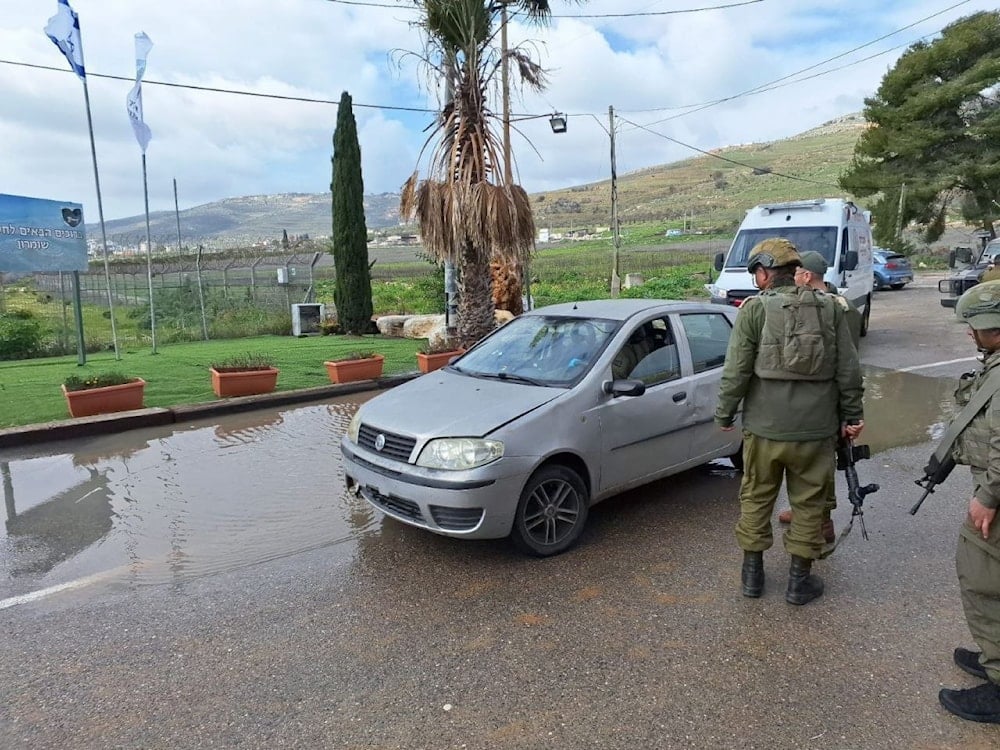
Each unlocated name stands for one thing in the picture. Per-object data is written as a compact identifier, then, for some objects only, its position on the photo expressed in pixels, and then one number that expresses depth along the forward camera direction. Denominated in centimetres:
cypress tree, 1792
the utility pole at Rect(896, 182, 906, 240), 3284
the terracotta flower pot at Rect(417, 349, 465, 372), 1072
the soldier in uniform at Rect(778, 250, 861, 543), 389
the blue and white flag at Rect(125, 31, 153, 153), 1274
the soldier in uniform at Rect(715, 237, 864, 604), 345
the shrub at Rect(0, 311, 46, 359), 1403
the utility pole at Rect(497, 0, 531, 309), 1021
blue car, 2431
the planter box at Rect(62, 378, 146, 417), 792
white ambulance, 1156
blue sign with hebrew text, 1121
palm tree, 990
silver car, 402
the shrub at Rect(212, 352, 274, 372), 920
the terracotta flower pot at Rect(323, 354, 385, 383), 1009
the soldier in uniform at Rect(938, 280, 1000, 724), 254
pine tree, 3095
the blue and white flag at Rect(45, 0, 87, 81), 1096
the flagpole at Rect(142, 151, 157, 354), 1300
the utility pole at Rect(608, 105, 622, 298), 2350
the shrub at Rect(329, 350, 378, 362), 1028
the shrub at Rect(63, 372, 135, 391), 798
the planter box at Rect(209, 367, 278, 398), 906
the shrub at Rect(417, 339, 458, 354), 1107
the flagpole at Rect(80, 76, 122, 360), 1136
